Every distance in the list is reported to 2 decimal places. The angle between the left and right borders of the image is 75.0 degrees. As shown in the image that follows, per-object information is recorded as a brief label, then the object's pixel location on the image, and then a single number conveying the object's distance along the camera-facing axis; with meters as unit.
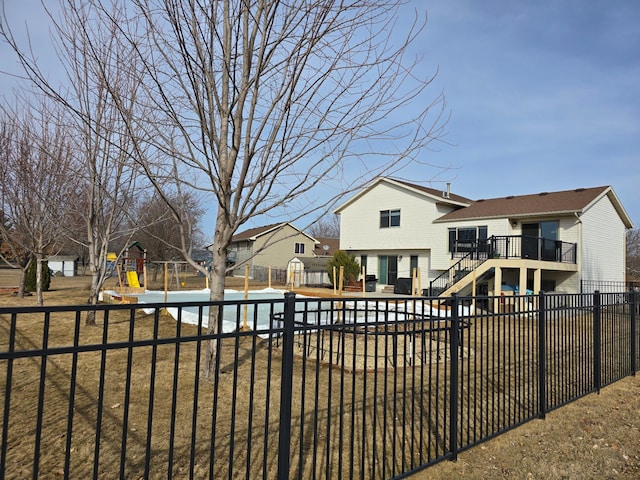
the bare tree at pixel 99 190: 5.69
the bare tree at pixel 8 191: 11.74
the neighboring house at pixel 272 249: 41.38
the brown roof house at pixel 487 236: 19.06
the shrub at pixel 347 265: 27.81
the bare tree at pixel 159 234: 10.58
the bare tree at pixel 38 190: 10.81
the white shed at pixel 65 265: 47.86
